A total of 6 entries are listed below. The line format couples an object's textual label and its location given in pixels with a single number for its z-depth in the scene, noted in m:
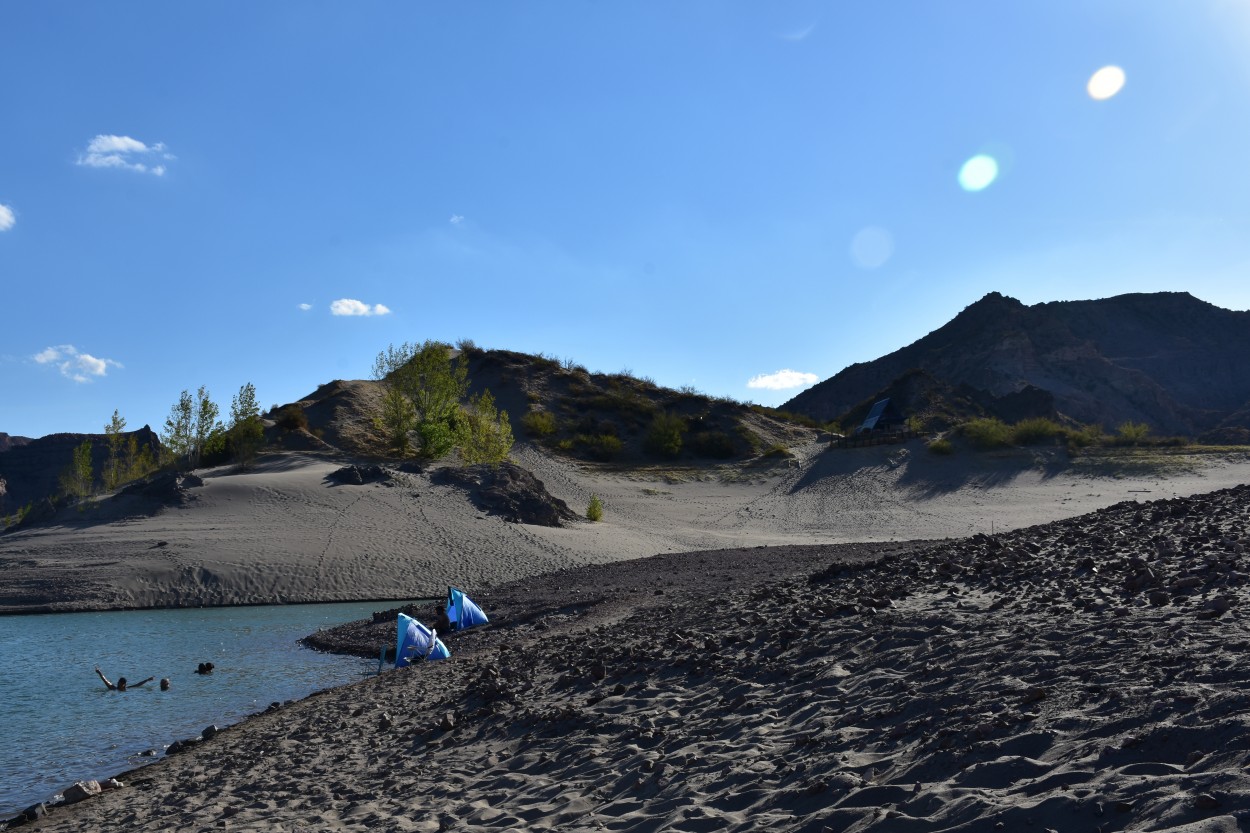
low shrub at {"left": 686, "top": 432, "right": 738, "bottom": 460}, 56.97
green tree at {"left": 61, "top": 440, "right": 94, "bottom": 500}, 44.19
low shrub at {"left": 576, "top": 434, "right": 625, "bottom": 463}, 56.62
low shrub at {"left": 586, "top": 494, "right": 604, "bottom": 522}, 38.18
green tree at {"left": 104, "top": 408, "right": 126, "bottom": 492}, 43.72
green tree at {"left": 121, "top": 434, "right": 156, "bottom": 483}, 45.97
